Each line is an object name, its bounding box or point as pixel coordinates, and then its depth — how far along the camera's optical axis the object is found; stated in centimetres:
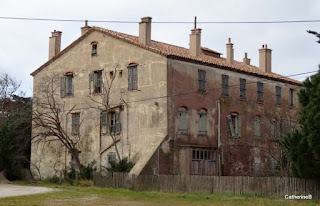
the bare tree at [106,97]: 4047
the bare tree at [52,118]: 4184
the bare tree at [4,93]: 4835
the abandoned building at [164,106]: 3769
